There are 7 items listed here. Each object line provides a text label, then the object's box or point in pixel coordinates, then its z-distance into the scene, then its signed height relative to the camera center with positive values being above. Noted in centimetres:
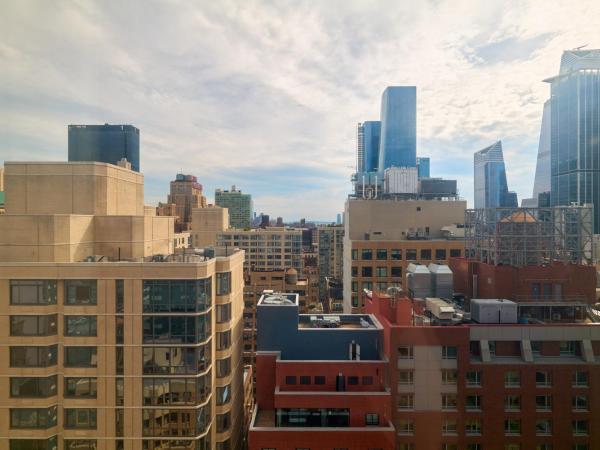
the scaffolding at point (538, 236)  2428 -72
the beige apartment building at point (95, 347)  1859 -652
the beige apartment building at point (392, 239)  4166 -161
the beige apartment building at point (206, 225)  8606 +54
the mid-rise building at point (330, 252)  10425 -804
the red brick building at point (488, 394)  2094 -1017
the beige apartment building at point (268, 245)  8488 -447
